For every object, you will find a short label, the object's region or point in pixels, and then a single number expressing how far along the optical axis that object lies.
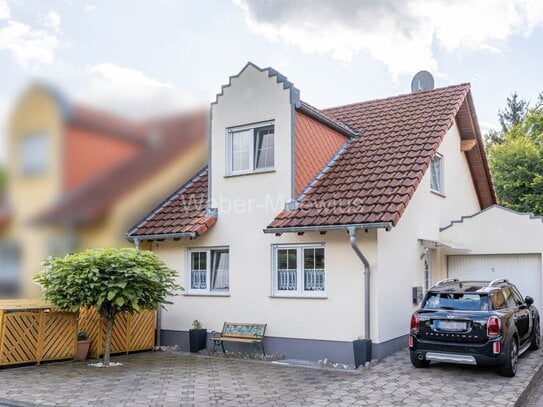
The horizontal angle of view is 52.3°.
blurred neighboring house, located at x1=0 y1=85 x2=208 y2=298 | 7.23
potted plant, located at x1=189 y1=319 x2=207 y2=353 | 13.38
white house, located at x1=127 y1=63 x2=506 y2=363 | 11.64
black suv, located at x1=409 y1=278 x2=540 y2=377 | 9.64
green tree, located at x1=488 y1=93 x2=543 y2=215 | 25.92
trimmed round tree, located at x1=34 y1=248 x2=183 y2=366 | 11.05
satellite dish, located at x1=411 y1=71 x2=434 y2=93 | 18.36
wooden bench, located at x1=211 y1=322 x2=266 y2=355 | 12.34
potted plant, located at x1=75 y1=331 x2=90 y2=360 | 12.41
